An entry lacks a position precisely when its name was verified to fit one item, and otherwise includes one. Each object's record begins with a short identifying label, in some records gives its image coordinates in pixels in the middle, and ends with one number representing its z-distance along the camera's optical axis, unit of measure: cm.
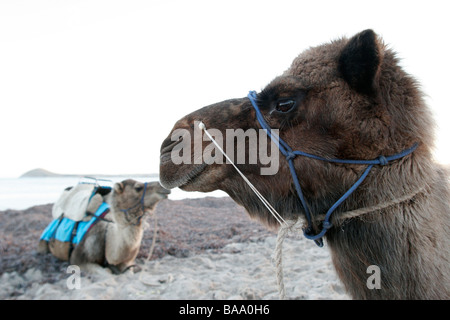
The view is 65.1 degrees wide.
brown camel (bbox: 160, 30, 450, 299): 66
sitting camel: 516
